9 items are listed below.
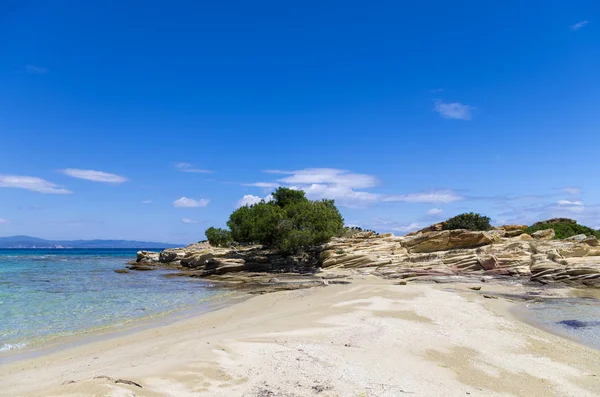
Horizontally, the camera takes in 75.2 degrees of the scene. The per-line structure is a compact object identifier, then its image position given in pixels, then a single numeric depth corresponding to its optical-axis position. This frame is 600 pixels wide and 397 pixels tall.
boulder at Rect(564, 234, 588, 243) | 35.50
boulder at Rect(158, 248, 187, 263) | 66.44
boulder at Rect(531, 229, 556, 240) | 41.50
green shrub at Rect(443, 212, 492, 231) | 52.06
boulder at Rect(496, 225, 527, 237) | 45.62
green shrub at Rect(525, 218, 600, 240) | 46.86
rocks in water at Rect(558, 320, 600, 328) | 15.41
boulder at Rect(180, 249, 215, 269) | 52.81
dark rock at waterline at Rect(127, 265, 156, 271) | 55.20
